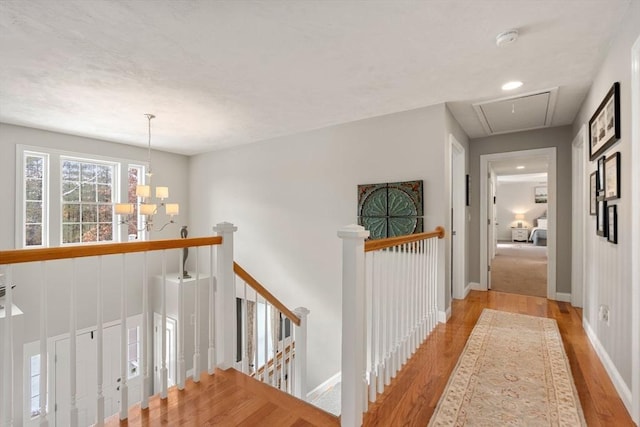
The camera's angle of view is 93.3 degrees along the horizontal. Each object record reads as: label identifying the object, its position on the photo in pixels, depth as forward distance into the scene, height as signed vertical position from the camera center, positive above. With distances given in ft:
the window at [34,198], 14.24 +0.75
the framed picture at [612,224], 6.67 -0.25
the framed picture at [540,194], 35.83 +2.29
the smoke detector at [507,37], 6.68 +3.96
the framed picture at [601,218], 7.48 -0.13
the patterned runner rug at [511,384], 5.69 -3.82
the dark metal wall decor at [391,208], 11.43 +0.20
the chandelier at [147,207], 10.73 +0.26
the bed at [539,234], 32.99 -2.29
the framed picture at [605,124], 6.59 +2.23
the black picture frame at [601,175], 7.75 +1.00
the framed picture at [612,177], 6.51 +0.83
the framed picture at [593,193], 8.53 +0.60
